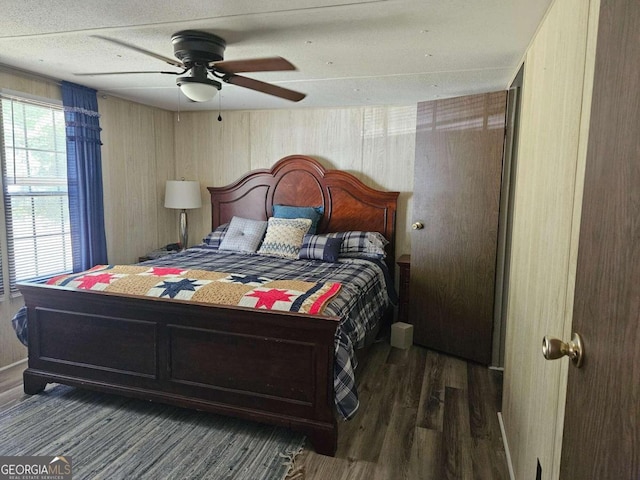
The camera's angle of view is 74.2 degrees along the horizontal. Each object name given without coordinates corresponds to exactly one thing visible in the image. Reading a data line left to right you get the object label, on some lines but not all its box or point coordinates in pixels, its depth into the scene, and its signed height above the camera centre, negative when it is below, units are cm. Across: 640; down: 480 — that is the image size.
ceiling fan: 233 +74
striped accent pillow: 401 -39
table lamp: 464 +0
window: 322 +2
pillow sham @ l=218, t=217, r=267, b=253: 416 -40
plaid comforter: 223 -63
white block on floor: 368 -119
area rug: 209 -134
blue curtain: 363 +16
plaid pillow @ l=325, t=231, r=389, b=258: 397 -44
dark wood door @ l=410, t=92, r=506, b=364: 324 -18
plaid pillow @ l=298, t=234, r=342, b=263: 383 -47
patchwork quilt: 238 -56
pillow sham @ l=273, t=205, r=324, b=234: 430 -16
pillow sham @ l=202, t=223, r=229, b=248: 442 -44
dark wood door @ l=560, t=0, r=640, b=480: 67 -12
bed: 225 -93
